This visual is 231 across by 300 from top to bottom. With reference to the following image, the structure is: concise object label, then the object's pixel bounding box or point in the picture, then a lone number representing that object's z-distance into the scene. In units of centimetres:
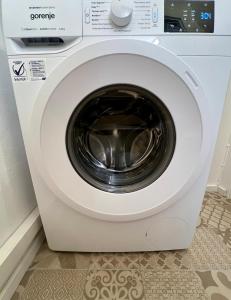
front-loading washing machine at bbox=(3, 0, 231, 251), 45
